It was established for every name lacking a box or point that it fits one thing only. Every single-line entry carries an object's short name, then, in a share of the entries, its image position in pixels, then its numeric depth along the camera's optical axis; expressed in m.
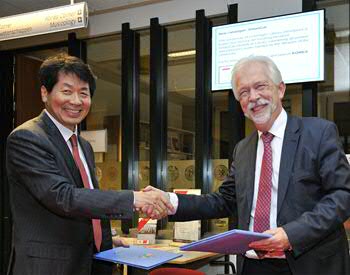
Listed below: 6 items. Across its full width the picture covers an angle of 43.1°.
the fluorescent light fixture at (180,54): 5.00
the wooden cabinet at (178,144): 4.93
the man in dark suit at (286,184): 1.68
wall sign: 3.86
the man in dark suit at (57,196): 1.74
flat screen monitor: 3.72
